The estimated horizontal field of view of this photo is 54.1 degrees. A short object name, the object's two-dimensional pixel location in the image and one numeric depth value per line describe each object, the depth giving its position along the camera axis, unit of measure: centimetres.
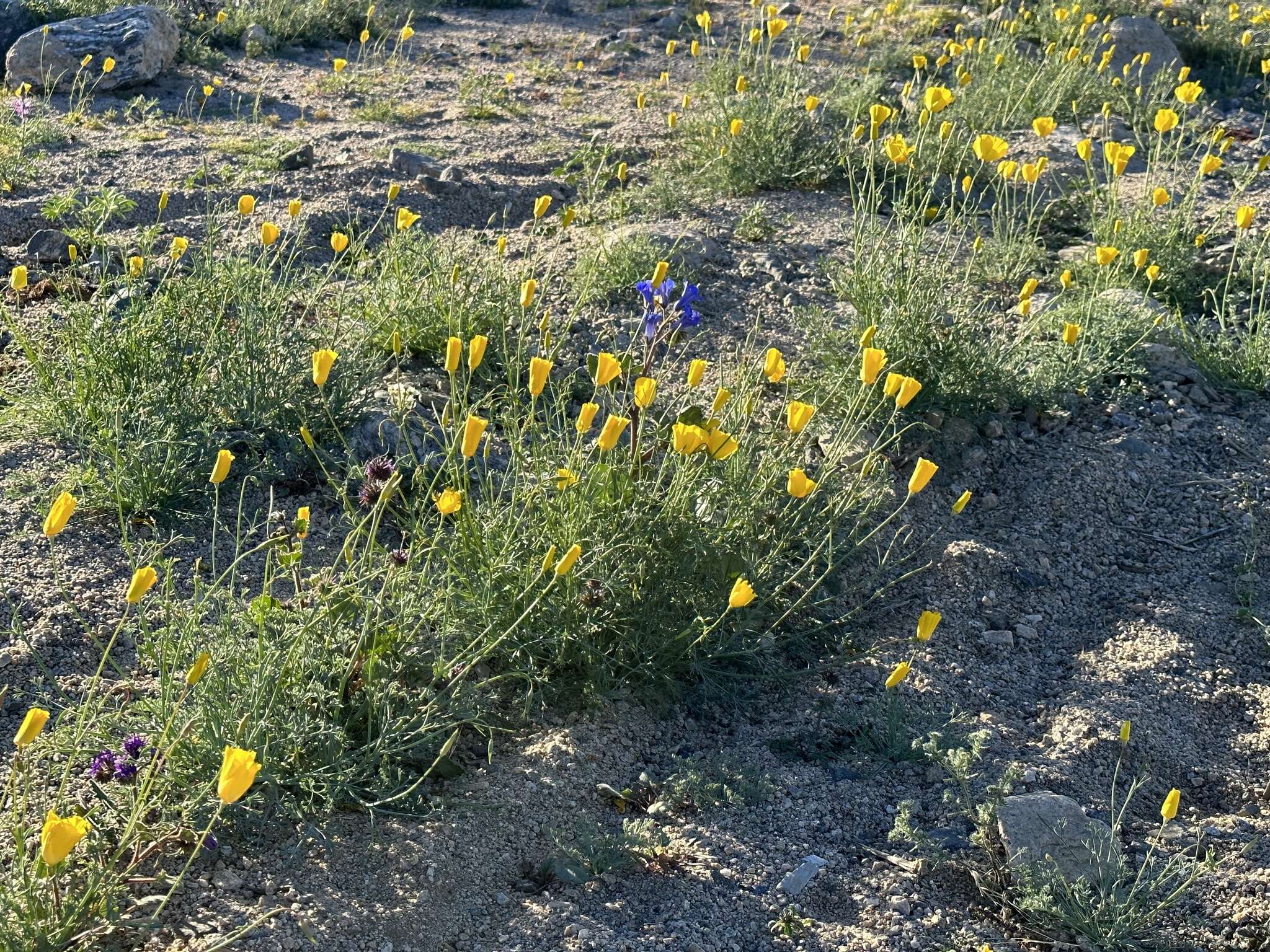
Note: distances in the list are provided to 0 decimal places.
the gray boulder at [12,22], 697
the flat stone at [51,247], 457
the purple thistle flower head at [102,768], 232
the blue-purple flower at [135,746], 237
